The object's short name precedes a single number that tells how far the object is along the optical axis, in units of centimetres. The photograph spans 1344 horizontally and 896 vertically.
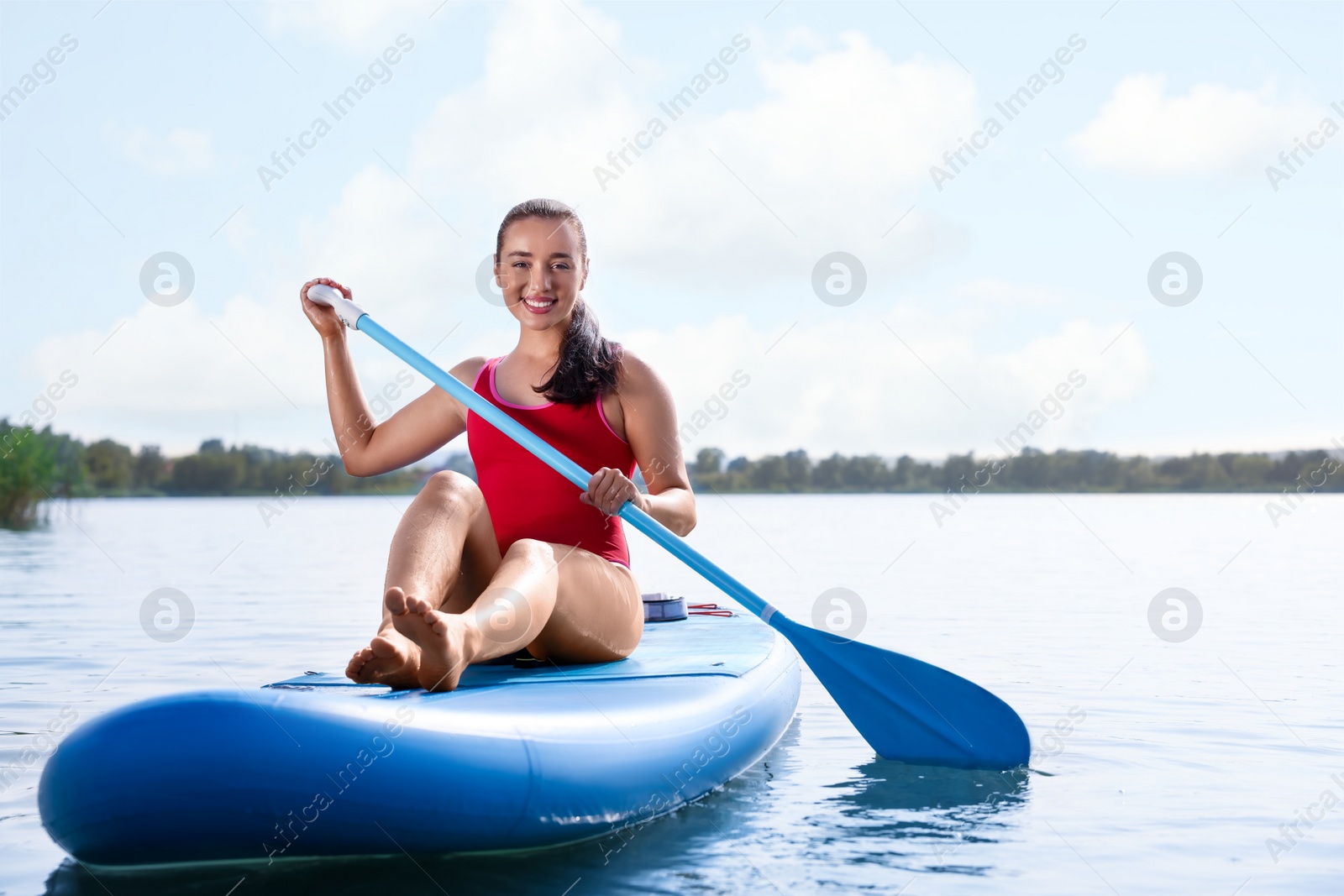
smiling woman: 257
